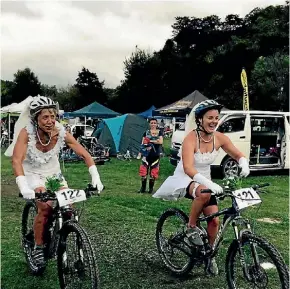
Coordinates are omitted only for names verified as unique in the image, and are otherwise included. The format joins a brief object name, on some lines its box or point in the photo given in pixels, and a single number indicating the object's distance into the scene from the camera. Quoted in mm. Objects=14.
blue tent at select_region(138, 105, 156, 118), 25837
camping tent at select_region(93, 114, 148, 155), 15740
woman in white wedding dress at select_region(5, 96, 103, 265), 3449
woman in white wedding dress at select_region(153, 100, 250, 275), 3407
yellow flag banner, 13629
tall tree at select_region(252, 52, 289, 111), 21891
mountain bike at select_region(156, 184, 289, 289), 2756
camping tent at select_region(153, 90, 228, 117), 16760
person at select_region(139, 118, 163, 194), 8208
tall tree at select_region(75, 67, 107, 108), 47014
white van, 10276
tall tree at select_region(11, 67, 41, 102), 51380
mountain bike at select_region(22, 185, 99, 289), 2872
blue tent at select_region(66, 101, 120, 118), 22005
